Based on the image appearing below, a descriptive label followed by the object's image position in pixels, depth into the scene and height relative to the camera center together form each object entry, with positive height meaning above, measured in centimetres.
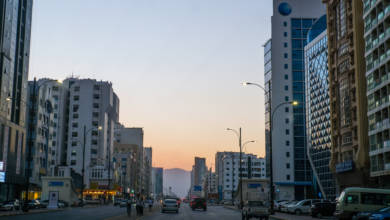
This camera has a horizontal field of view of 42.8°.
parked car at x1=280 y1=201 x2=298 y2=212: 6182 -316
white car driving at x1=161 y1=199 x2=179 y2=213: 5809 -302
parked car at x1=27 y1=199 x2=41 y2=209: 6854 -350
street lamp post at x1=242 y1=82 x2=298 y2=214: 4843 -164
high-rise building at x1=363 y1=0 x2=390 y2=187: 6028 +1228
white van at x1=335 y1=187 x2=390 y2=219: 3997 -155
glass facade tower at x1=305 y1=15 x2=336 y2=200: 11969 +1837
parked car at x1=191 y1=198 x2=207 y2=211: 7113 -339
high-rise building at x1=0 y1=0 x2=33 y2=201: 8594 +1652
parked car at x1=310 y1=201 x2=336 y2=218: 4931 -275
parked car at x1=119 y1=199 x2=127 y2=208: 9308 -441
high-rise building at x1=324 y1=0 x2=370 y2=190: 6938 +1302
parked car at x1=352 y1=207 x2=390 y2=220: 2980 -213
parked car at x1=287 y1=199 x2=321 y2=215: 5884 -306
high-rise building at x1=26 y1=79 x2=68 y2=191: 11206 +1015
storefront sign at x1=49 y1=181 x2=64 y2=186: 9525 -76
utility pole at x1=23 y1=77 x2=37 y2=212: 5136 -280
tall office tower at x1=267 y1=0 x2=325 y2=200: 14612 +2696
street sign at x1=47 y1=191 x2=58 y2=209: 6425 -270
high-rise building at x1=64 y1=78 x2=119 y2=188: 16038 +1928
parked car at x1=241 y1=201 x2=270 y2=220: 3947 -233
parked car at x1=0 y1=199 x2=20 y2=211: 5766 -317
